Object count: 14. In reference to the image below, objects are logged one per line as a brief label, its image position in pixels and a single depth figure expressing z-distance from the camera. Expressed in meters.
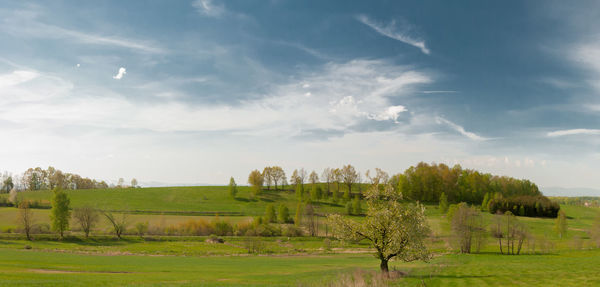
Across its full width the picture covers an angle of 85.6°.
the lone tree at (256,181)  169.62
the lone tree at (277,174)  184.62
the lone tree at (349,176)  171.62
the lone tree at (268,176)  181.10
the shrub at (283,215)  109.72
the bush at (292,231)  93.88
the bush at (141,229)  89.88
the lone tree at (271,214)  109.19
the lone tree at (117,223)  88.34
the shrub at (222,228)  96.38
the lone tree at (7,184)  169.62
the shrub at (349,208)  126.09
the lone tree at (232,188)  161.12
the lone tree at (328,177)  176.16
